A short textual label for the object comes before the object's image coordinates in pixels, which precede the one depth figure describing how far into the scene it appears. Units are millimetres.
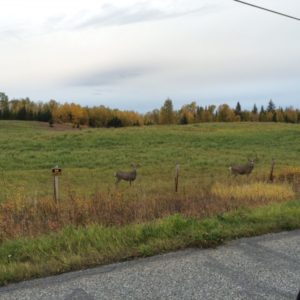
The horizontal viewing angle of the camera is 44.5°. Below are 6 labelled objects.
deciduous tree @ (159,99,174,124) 98307
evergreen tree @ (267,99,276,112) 112629
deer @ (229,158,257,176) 14710
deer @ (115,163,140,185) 13981
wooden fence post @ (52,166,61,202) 8150
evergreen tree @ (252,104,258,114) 111920
